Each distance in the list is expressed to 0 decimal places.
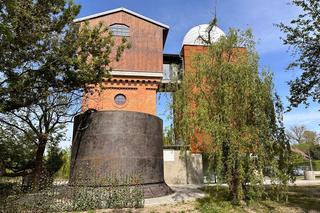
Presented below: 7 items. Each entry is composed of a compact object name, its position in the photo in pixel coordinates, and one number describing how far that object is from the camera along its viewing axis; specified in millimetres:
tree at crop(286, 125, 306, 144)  53525
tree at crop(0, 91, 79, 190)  13211
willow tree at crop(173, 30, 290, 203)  9789
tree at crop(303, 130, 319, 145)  48441
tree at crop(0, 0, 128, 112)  9617
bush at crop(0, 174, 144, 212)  9188
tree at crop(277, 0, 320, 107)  11070
